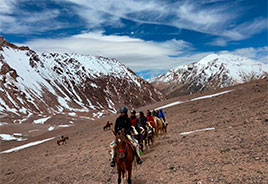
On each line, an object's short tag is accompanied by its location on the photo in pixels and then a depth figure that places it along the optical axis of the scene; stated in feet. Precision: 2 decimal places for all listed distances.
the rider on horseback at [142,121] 50.53
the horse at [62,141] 112.47
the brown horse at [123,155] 28.35
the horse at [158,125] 60.74
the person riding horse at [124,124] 32.86
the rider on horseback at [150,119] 57.11
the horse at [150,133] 52.91
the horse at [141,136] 43.74
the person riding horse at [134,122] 43.39
